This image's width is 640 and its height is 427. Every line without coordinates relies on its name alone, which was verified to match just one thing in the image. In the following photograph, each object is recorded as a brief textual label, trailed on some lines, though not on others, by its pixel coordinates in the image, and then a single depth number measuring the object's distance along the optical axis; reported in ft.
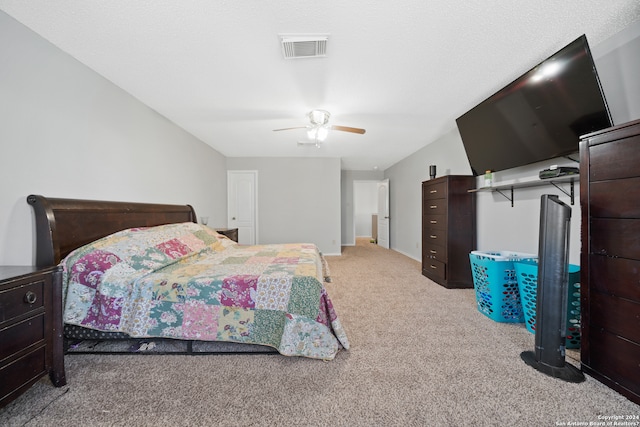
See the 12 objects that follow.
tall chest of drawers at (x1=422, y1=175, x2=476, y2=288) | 10.36
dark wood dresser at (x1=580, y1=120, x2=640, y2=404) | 4.07
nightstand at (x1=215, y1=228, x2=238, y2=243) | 12.77
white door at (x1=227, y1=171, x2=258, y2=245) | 17.78
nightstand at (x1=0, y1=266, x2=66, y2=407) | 3.59
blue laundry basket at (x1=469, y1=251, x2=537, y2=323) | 7.20
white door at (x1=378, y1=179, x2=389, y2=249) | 21.68
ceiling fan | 9.39
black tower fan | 4.88
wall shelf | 6.45
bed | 5.37
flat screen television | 5.33
